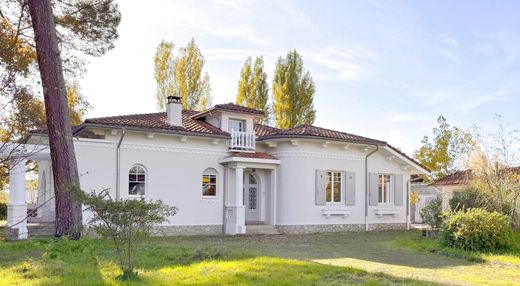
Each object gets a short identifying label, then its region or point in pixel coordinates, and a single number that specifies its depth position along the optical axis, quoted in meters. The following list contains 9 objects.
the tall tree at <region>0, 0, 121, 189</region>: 14.60
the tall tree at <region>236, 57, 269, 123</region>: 35.88
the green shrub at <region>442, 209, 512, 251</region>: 12.76
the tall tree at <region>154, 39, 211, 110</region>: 32.16
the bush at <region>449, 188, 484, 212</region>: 16.12
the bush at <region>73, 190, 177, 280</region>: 7.34
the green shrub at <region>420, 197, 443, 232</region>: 15.71
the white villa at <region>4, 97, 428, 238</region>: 17.03
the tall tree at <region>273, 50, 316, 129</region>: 34.66
